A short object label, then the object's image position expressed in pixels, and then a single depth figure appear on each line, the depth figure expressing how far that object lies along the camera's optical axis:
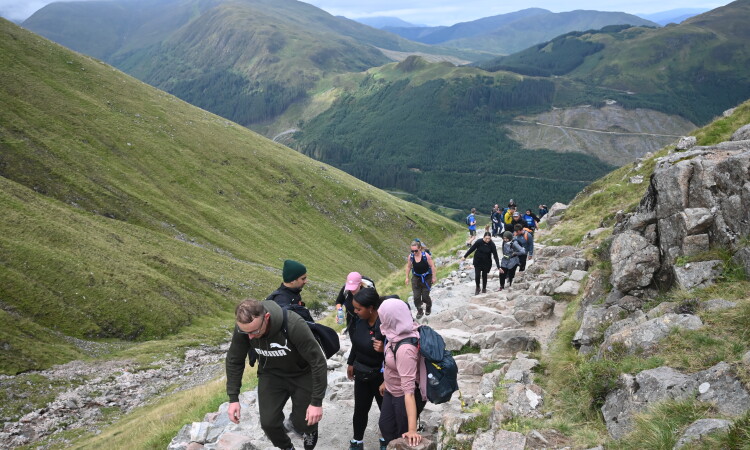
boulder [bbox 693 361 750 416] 6.66
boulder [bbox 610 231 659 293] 11.95
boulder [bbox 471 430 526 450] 7.54
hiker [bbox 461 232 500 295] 20.47
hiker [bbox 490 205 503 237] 36.22
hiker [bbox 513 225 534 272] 21.94
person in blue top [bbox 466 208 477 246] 34.03
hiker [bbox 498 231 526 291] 21.09
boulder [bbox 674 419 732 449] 6.06
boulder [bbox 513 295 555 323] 16.17
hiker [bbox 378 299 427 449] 7.64
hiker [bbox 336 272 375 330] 10.10
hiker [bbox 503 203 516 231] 27.09
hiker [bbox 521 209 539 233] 28.40
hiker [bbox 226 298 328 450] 7.59
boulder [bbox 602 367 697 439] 7.46
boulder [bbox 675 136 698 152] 24.62
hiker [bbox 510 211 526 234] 25.64
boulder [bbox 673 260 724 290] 10.30
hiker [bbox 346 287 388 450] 8.38
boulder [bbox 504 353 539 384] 10.84
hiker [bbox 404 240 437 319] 17.39
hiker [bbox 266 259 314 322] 9.44
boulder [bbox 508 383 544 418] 9.08
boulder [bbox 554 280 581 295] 16.92
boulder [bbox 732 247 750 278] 9.80
